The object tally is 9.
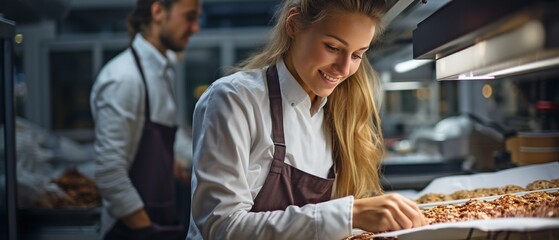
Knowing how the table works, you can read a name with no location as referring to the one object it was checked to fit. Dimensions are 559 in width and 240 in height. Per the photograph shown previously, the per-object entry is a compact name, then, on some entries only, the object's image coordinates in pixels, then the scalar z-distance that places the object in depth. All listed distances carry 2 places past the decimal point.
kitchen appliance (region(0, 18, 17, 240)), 1.56
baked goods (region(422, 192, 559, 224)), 1.04
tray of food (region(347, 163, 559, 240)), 0.92
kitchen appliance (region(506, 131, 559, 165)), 2.04
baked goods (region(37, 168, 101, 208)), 2.93
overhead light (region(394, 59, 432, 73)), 2.48
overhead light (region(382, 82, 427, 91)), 4.82
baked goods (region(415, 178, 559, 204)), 1.43
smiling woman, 1.12
